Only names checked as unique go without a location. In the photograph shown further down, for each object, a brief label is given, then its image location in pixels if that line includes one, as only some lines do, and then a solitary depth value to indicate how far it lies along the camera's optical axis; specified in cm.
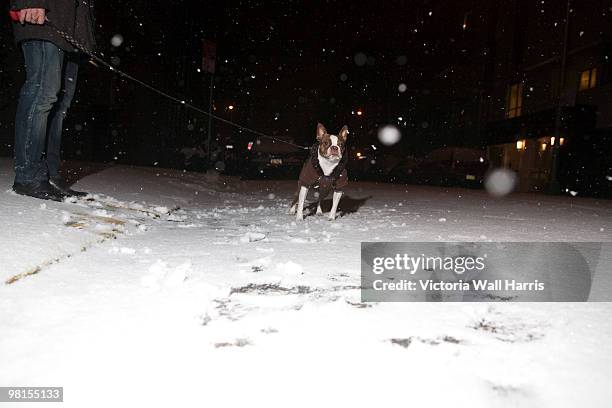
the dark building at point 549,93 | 2081
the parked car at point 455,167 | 1866
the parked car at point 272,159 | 1941
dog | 614
